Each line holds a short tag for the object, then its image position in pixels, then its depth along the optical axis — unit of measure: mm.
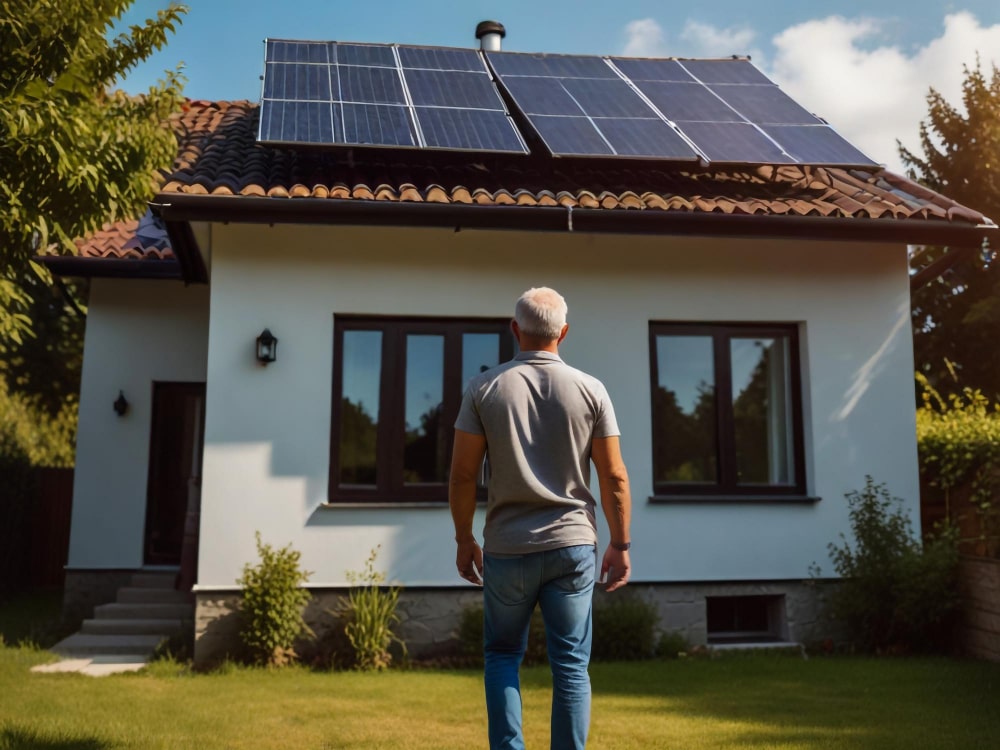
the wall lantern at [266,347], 7395
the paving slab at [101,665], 6914
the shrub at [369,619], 6988
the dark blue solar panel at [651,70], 10328
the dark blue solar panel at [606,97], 9000
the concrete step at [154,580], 9297
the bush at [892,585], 7113
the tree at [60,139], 5035
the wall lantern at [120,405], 9734
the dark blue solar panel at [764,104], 9172
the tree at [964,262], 14016
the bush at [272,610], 6875
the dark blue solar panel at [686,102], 9062
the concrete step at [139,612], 8438
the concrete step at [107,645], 7711
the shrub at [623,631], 7211
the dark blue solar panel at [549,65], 10164
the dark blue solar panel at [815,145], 8133
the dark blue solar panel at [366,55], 9961
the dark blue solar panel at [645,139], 7965
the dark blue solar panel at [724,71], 10422
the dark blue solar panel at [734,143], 8000
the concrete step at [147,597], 8812
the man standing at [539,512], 3332
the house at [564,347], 7359
